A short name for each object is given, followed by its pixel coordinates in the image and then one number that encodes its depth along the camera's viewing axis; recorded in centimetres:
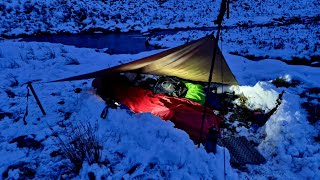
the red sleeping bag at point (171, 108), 326
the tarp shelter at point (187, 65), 363
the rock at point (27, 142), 303
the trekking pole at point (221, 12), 188
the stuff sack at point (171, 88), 400
